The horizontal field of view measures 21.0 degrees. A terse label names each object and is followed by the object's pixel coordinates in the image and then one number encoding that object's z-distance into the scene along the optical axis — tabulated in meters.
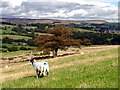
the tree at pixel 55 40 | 71.88
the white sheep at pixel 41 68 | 22.33
